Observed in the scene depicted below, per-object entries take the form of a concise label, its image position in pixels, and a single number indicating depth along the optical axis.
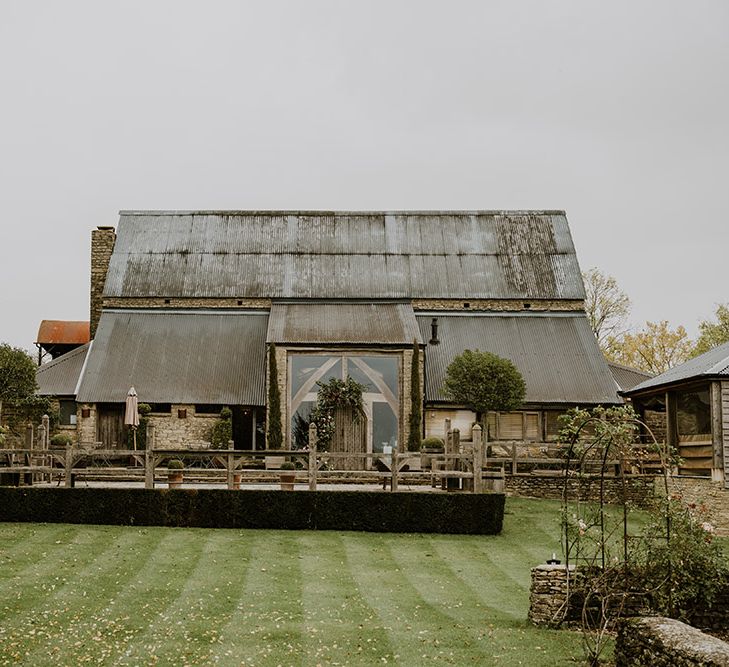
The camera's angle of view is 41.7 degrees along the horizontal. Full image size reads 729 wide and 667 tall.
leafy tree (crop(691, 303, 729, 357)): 45.97
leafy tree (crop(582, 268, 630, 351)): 48.19
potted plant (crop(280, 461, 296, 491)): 19.06
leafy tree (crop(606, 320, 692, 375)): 50.22
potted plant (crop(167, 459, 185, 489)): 18.87
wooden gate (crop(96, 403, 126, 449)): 29.41
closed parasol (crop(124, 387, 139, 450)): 24.73
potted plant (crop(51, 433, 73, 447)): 23.80
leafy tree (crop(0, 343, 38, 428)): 25.45
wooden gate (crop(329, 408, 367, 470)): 28.38
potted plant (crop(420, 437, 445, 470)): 23.76
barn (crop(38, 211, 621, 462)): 28.88
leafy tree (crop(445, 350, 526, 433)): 26.36
